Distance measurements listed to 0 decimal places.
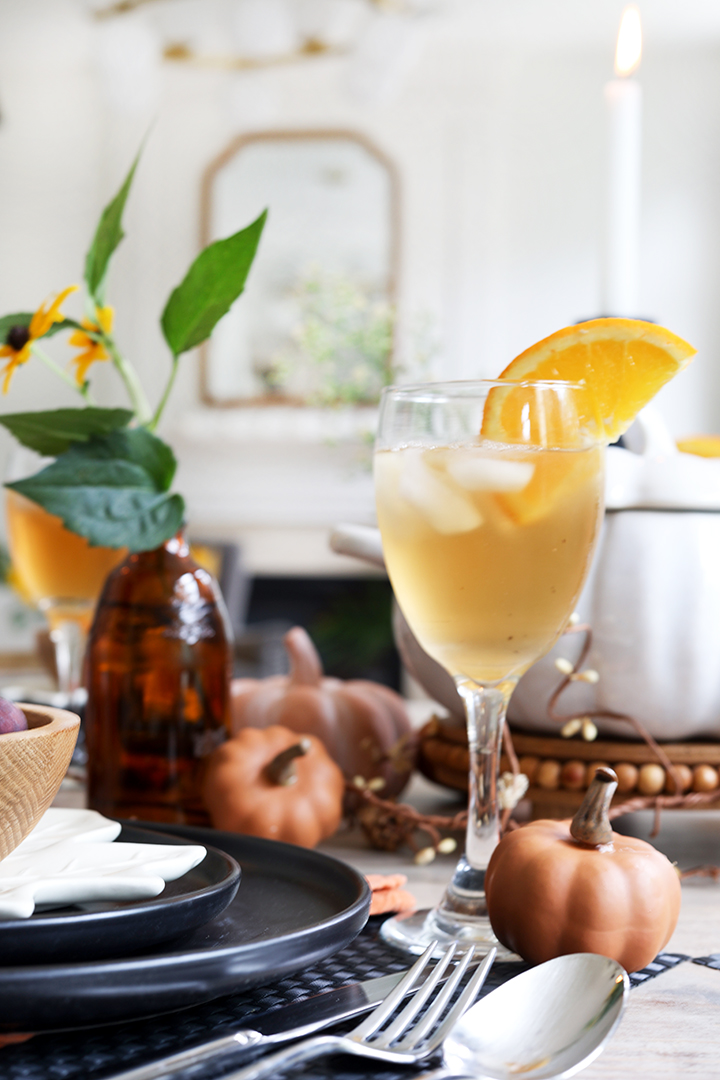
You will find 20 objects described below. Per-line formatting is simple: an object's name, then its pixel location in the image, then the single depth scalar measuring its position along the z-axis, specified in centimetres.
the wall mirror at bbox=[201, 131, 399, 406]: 493
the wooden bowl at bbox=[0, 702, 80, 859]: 67
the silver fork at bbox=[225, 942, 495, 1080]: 61
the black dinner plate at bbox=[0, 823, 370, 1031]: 62
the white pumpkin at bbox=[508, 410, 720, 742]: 85
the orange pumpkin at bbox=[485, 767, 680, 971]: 70
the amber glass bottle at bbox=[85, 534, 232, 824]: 87
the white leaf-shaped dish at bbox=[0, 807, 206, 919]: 66
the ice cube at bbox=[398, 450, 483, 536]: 75
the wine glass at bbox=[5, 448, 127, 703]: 110
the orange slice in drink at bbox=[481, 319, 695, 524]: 74
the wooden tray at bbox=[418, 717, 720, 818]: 86
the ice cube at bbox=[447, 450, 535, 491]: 75
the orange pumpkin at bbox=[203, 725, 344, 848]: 85
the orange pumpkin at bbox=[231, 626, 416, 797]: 93
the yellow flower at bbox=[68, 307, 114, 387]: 88
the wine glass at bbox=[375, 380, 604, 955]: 74
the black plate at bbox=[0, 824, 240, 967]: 63
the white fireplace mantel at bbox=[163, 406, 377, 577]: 489
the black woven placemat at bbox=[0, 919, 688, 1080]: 63
